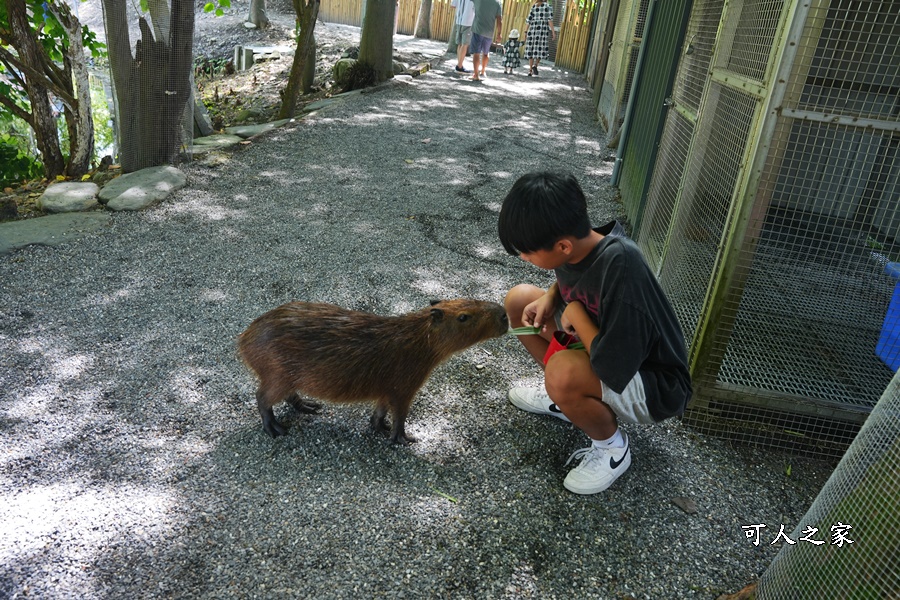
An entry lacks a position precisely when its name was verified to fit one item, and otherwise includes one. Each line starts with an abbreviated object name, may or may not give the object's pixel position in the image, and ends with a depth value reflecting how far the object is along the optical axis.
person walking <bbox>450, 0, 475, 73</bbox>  12.46
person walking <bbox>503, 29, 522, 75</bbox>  13.55
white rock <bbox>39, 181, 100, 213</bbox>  5.08
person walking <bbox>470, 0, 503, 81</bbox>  11.98
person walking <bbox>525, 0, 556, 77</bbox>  13.94
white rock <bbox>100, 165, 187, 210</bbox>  5.09
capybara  2.64
